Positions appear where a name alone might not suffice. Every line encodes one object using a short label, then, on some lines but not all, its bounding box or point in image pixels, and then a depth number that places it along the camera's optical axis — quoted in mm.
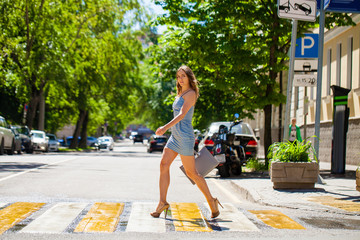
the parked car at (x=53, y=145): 43084
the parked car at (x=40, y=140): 36844
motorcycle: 14609
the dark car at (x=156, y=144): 47000
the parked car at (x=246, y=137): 20242
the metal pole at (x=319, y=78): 12781
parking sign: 13438
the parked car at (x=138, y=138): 117750
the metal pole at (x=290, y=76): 12633
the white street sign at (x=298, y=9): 12008
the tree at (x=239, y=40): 16828
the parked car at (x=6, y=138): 27906
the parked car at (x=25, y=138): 33312
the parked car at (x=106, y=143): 59844
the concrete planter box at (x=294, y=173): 10734
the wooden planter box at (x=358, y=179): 8961
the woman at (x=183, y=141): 7215
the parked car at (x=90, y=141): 69062
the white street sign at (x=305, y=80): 12680
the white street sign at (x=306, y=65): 13203
